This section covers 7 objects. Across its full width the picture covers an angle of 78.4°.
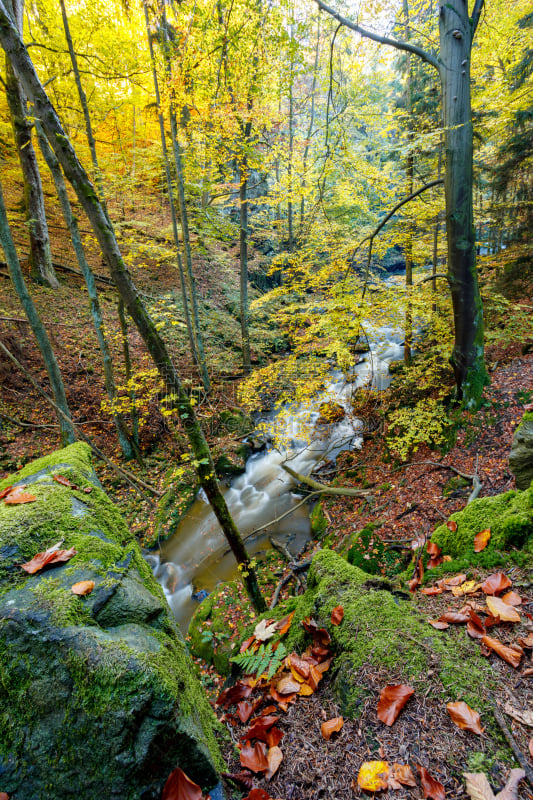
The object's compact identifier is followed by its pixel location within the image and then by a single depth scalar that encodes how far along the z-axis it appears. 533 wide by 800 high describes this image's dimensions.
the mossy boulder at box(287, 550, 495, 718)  1.59
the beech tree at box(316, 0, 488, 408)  4.68
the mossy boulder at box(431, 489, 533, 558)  2.24
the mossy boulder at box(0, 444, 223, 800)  1.15
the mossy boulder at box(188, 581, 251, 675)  4.47
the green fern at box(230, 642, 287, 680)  2.18
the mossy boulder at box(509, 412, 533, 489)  2.81
